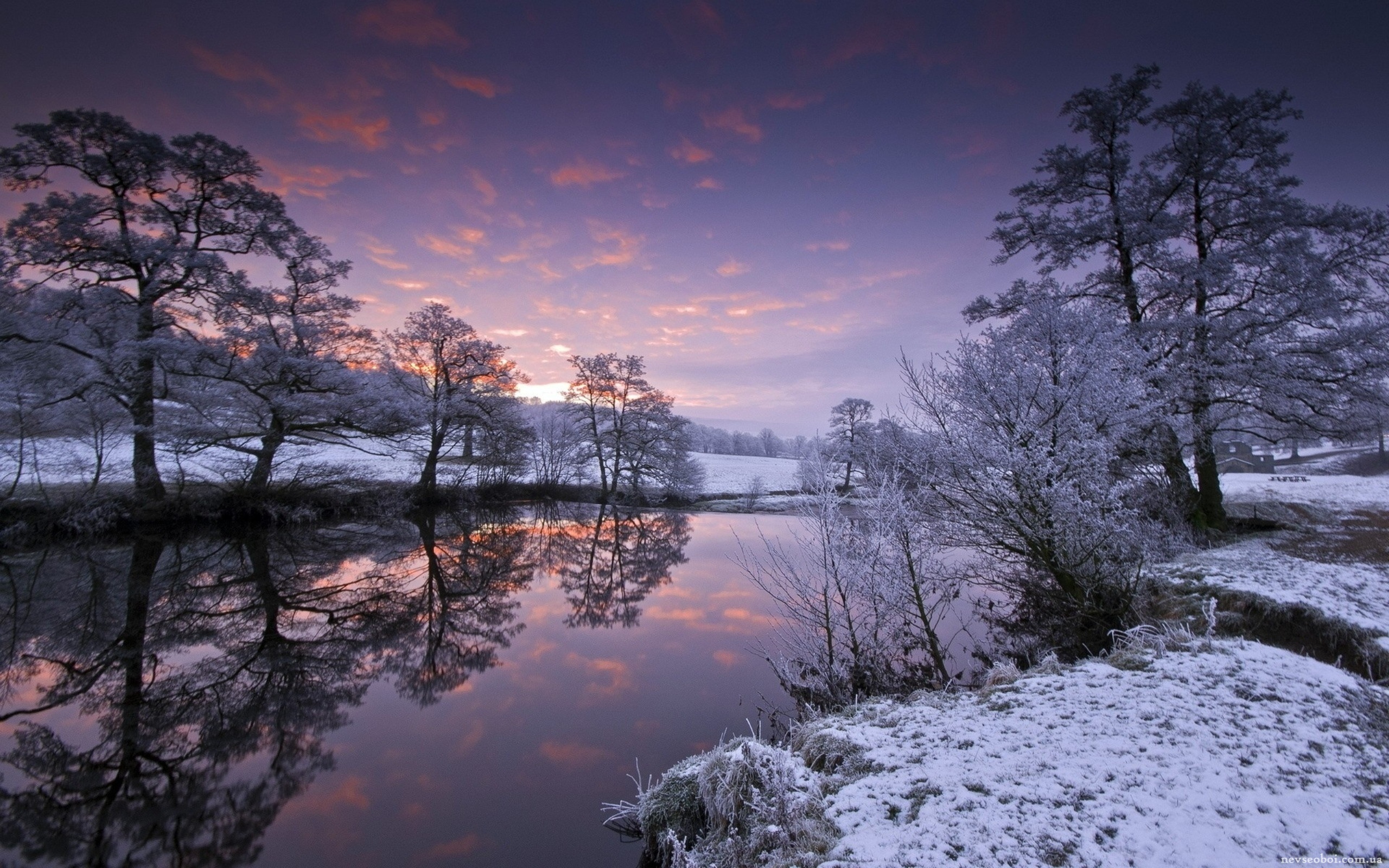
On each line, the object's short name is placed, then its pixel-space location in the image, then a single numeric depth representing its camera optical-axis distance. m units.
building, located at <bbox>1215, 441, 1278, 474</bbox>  39.69
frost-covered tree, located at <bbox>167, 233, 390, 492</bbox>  16.58
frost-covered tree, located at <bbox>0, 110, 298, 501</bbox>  13.81
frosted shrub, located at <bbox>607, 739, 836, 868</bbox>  3.40
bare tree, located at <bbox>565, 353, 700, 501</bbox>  33.31
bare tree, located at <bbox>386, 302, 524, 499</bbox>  24.83
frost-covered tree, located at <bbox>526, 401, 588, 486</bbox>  33.25
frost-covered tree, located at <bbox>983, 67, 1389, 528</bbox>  11.29
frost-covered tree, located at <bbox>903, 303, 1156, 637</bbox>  7.47
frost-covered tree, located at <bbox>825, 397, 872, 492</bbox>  40.97
